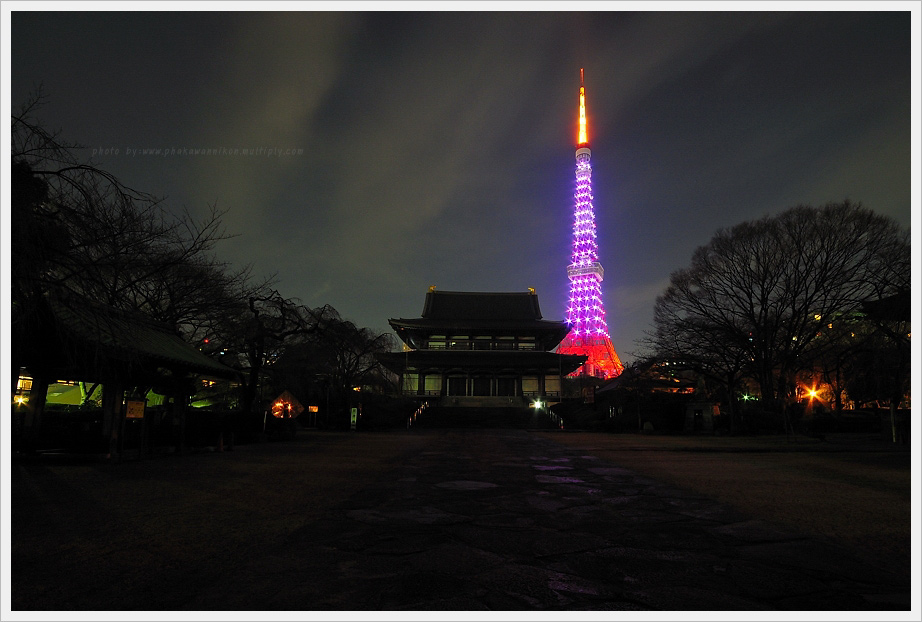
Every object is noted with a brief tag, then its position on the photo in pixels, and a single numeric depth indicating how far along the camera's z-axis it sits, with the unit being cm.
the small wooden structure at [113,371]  929
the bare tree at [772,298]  2228
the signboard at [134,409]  1160
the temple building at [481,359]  4619
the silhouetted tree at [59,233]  510
